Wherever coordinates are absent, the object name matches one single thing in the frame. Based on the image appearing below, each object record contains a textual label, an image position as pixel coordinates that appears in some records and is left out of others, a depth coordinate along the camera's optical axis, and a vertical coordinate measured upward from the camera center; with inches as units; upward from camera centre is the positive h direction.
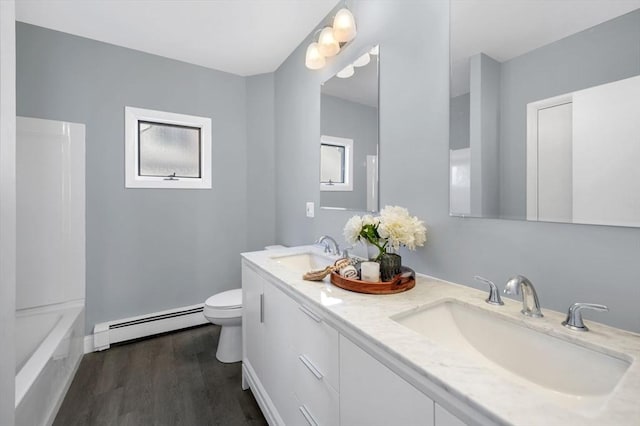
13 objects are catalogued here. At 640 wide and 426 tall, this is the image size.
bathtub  49.0 -32.9
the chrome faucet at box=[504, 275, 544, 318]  30.2 -9.7
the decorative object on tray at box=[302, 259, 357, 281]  46.8 -10.8
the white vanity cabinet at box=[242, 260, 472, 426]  25.1 -20.4
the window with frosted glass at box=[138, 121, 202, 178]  97.0 +22.1
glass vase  42.6 -8.8
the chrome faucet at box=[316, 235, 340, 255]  66.7 -8.8
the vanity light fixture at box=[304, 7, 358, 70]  63.2 +42.2
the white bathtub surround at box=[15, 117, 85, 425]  75.4 -7.7
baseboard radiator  86.0 -39.2
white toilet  76.7 -30.9
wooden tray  39.7 -11.2
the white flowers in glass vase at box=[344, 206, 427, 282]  40.9 -3.5
